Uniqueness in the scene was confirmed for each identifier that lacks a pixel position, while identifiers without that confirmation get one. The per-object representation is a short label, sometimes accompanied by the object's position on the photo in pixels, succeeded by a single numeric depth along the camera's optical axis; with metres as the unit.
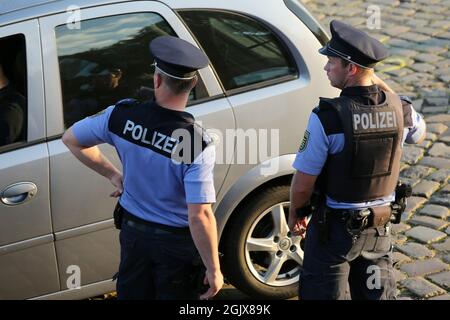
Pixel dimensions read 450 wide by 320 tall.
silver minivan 7.71
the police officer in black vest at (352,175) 6.78
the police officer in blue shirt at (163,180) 6.39
